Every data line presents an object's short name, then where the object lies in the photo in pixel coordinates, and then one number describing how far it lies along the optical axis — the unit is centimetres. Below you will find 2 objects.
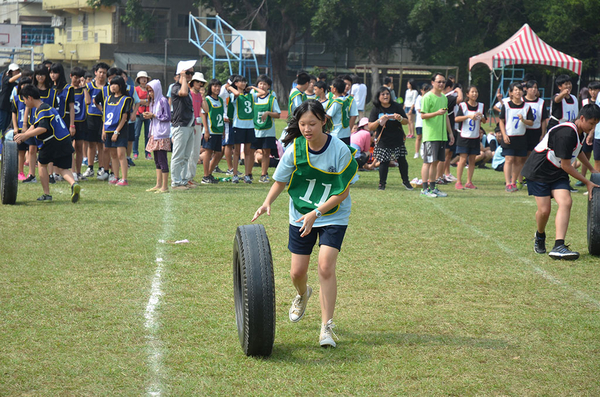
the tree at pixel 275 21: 4522
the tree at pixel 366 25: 4209
